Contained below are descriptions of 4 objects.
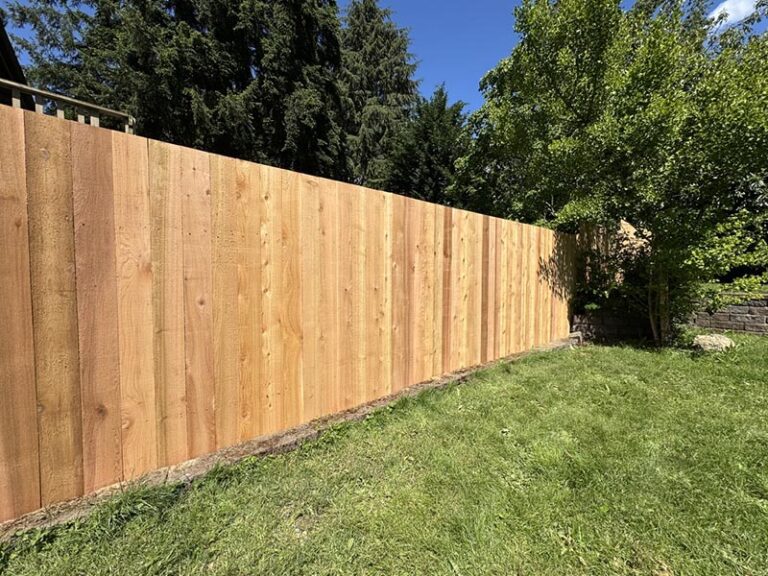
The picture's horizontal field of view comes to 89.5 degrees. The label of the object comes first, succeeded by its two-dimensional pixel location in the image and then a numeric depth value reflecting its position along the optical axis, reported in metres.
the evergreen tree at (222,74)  12.73
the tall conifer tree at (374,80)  19.64
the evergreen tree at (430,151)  14.63
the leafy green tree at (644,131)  4.38
